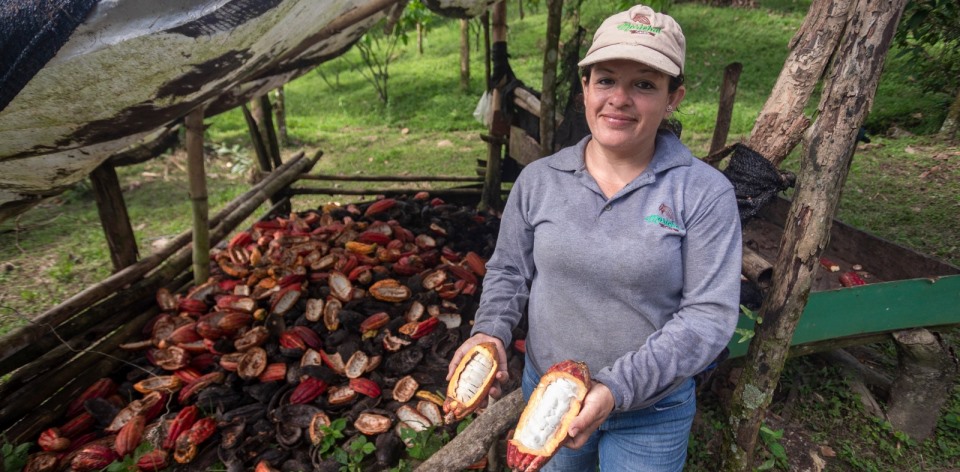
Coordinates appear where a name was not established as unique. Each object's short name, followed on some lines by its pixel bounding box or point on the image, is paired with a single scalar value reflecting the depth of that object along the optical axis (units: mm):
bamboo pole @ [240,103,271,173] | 4720
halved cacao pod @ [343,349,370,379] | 2864
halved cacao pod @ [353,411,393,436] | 2580
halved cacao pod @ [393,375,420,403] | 2760
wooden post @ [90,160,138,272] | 3201
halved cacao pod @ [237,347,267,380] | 2877
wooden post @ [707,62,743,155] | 3031
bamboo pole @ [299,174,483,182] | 4940
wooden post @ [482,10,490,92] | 4738
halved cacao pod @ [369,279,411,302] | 3246
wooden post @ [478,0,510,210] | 4352
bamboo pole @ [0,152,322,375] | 2645
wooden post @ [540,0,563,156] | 3561
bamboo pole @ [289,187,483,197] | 4935
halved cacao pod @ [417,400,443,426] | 2654
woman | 1296
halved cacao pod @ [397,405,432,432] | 2602
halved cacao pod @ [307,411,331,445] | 2543
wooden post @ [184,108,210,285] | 3066
